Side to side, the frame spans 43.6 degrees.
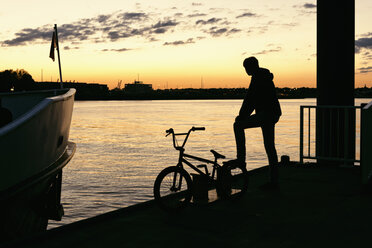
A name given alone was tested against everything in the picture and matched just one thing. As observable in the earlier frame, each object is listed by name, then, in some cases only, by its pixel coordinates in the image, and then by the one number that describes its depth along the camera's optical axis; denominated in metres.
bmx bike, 5.86
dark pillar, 9.27
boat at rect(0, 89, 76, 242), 4.38
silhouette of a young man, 6.59
